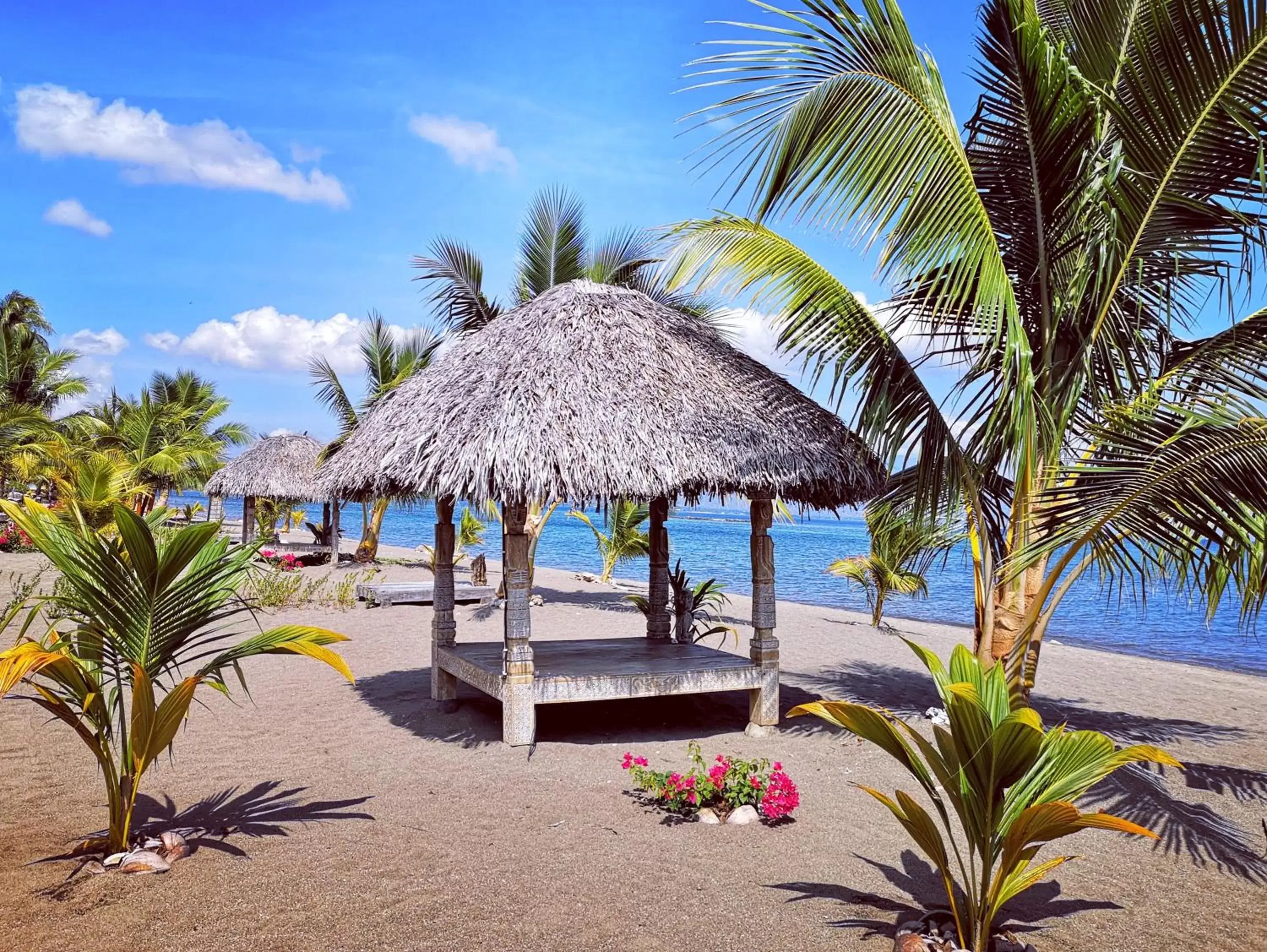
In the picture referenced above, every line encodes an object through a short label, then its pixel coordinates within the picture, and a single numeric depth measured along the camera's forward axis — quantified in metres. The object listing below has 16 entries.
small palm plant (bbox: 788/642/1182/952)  2.99
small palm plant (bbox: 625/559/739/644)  8.91
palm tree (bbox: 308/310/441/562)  19.38
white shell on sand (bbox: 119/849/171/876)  4.01
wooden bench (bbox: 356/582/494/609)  14.36
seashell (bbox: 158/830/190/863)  4.20
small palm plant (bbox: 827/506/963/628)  11.12
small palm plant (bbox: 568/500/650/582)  16.52
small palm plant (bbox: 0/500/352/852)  3.77
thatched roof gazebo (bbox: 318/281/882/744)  6.21
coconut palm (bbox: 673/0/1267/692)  4.82
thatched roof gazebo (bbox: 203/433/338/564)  21.50
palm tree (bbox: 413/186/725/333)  12.97
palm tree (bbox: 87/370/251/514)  23.41
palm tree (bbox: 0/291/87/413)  25.25
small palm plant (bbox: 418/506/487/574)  22.86
